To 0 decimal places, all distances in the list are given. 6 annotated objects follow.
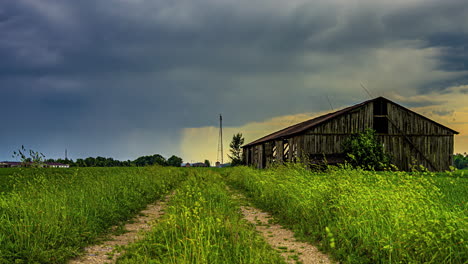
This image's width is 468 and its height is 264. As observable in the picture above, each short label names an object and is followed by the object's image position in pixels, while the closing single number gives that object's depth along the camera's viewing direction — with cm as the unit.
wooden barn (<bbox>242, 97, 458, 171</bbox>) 2941
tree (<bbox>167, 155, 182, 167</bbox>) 8755
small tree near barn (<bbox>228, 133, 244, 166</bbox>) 8369
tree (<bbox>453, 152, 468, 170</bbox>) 7740
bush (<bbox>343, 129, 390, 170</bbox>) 2852
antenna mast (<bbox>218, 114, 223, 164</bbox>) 6744
